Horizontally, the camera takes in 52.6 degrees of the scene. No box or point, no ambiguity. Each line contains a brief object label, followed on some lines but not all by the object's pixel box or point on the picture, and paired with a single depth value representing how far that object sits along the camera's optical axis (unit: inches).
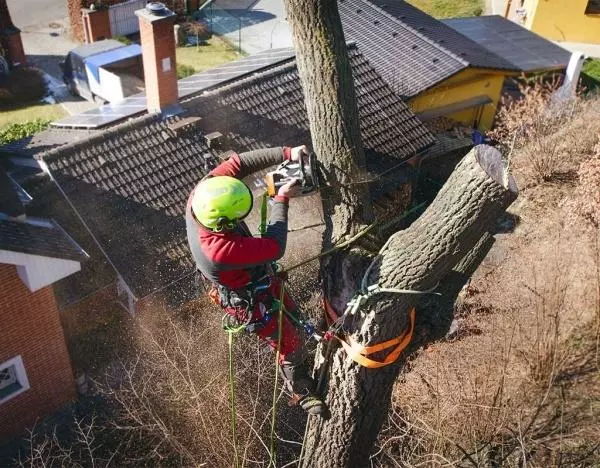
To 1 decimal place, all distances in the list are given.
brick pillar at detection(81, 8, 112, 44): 761.0
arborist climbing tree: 147.6
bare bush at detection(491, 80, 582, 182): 444.1
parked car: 629.0
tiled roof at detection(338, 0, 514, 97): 494.6
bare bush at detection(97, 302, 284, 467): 242.2
